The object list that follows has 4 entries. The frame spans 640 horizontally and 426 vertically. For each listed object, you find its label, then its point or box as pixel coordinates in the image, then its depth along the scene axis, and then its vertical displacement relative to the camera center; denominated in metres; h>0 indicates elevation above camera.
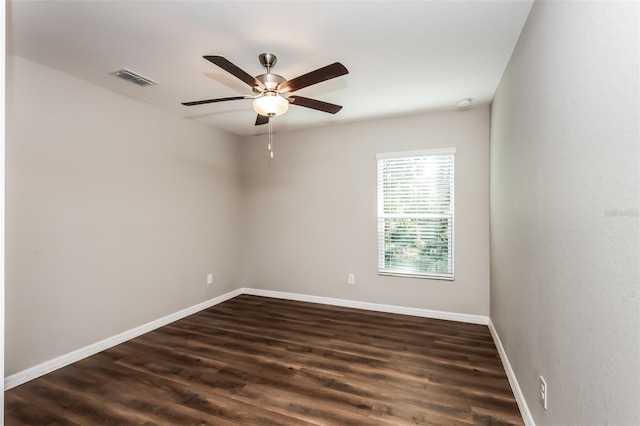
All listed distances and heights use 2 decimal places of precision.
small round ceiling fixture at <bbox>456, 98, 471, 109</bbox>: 3.43 +1.21
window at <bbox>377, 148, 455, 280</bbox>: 3.89 -0.07
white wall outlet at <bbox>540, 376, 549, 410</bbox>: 1.61 -0.99
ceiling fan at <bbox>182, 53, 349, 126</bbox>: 2.02 +0.89
